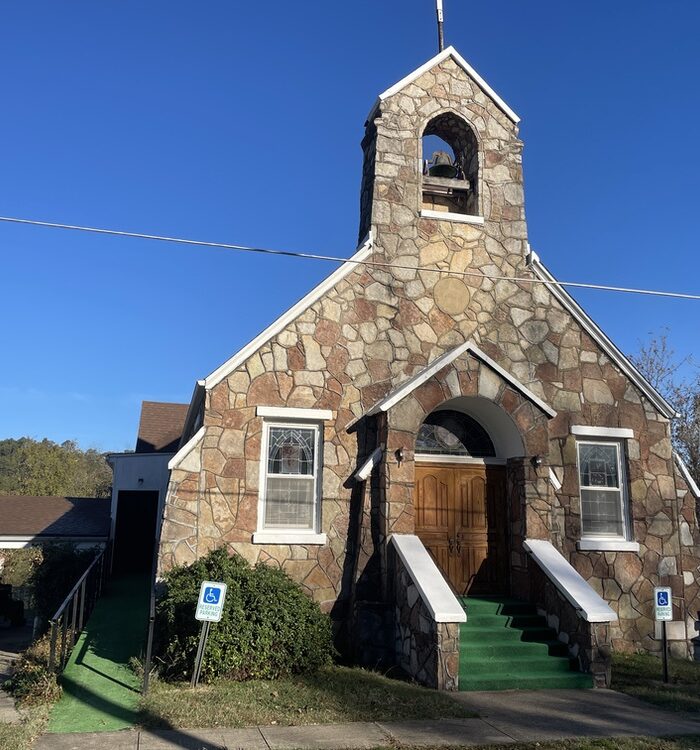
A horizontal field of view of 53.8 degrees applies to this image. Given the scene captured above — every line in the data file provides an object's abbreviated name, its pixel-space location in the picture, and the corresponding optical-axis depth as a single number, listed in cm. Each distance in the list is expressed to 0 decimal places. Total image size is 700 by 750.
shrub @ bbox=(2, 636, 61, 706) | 712
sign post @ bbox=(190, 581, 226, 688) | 747
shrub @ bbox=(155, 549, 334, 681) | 786
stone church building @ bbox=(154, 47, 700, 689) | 962
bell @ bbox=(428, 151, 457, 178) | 1263
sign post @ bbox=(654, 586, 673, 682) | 902
